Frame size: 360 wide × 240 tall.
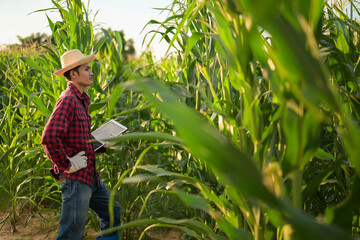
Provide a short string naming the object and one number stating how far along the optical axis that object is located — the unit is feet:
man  19.05
